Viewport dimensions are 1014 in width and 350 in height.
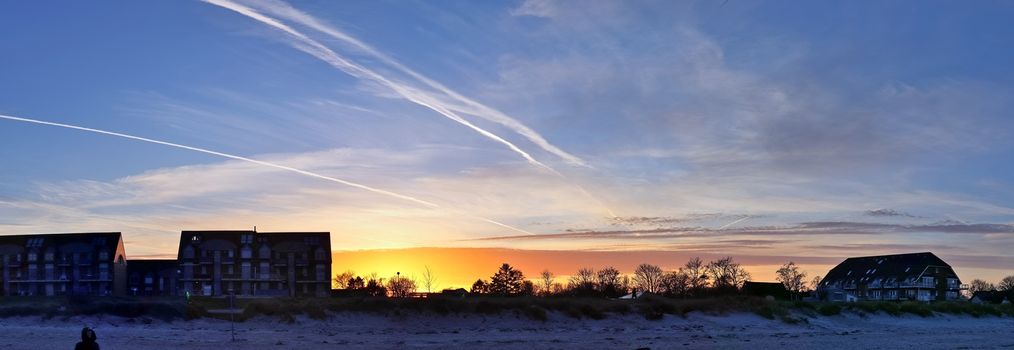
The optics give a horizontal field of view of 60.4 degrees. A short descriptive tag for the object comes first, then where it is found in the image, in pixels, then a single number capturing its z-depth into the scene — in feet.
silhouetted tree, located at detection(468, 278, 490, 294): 387.34
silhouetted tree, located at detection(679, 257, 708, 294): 385.13
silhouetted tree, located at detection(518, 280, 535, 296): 364.17
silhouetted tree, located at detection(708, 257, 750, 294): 384.00
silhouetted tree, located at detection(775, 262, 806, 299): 437.58
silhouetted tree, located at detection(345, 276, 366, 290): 400.47
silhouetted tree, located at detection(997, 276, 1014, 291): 502.13
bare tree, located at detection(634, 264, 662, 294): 397.80
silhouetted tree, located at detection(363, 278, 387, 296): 329.93
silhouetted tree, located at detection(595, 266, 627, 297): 307.37
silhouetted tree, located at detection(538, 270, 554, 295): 328.99
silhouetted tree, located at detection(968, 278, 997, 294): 551.30
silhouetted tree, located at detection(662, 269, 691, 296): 382.42
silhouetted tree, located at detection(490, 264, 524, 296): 400.06
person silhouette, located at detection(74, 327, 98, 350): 54.08
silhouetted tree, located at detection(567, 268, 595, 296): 289.12
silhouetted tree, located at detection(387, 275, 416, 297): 343.26
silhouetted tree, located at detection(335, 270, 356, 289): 453.99
